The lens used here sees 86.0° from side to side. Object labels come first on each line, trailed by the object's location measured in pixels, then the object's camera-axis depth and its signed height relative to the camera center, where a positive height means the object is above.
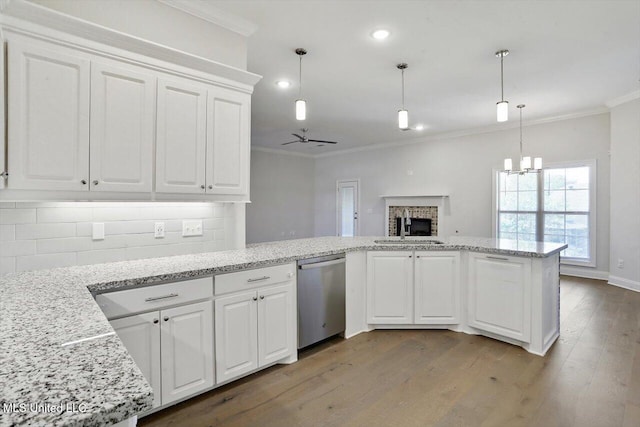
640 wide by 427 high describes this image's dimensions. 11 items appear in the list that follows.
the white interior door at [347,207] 9.28 +0.14
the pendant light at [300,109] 3.09 +0.94
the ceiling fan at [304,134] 6.54 +1.67
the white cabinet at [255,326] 2.25 -0.81
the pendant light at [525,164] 5.12 +0.75
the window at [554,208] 5.80 +0.11
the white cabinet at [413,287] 3.34 -0.73
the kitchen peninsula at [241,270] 0.75 -0.39
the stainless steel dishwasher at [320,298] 2.80 -0.74
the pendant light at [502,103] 3.09 +1.01
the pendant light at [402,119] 3.26 +0.90
